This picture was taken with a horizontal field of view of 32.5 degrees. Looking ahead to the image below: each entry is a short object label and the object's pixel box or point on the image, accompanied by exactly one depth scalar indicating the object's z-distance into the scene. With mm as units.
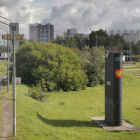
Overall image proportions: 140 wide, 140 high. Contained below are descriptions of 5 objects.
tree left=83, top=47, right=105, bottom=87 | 46375
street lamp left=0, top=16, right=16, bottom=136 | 11305
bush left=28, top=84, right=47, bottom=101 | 26703
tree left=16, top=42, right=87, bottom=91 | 37750
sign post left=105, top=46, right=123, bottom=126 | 14883
